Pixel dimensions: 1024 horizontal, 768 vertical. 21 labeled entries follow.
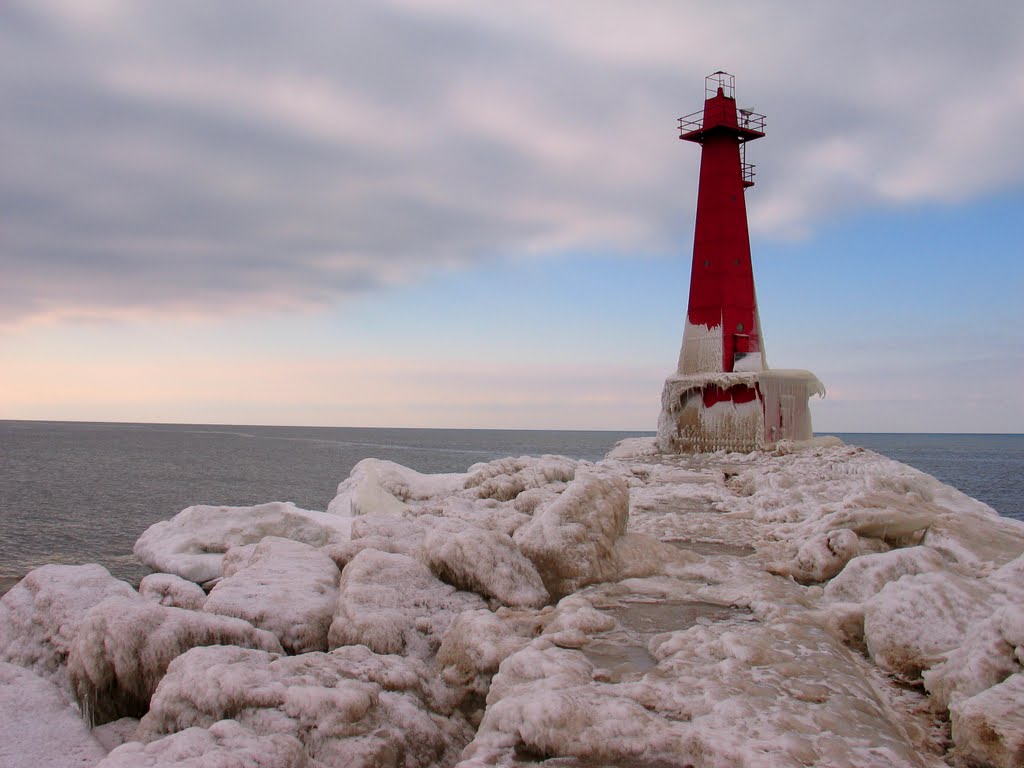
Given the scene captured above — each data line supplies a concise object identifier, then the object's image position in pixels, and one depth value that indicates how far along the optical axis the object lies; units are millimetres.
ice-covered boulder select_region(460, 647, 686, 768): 3627
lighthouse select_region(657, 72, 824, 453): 19828
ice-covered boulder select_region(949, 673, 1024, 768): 3506
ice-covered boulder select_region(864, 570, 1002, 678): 4828
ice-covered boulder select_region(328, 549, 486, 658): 5395
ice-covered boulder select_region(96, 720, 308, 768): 3504
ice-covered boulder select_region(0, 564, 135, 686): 6070
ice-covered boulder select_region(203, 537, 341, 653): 5602
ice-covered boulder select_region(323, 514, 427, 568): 7168
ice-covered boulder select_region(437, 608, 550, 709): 4840
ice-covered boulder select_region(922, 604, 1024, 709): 4148
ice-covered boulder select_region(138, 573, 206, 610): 6641
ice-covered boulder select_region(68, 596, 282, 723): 5000
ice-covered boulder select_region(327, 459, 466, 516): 12742
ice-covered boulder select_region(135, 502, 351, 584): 11318
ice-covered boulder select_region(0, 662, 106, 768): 4641
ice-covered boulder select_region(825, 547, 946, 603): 5996
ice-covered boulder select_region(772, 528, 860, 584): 7055
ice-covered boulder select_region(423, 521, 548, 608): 6254
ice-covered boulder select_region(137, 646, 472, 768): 3961
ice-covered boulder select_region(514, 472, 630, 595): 6746
